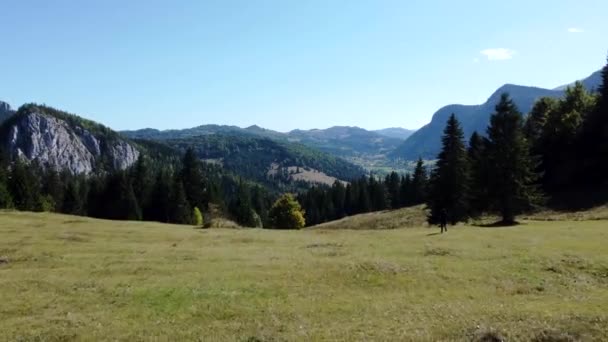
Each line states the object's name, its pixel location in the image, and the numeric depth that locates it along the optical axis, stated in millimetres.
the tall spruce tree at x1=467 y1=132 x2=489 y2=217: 73562
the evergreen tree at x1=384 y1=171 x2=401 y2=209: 151612
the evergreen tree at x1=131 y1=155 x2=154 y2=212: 120875
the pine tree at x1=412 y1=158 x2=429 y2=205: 132625
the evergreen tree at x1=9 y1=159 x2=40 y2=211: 114562
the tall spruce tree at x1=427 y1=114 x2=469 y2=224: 70375
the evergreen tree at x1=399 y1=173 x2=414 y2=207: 137750
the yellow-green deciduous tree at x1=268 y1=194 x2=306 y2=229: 106750
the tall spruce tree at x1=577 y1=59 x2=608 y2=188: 85438
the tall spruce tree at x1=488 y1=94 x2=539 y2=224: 66062
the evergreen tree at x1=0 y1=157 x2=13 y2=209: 105938
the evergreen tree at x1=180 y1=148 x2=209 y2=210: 120125
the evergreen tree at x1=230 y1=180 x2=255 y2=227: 134625
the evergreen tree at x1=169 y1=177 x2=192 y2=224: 109812
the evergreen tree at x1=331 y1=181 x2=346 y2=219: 165000
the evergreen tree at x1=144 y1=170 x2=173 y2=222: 114875
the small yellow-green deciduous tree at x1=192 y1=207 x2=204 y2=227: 110312
